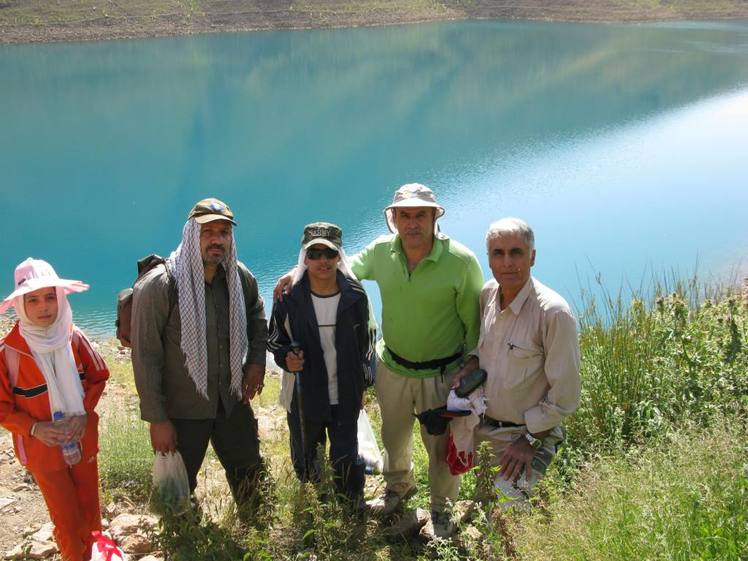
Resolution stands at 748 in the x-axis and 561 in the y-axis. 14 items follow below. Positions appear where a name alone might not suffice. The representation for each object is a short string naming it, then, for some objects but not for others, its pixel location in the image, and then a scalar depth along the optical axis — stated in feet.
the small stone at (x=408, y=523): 9.65
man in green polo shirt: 9.23
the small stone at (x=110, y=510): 10.41
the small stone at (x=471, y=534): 7.34
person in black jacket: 9.11
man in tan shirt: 8.19
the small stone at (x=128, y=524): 9.54
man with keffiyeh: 8.52
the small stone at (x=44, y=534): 9.45
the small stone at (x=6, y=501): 10.57
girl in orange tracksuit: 8.12
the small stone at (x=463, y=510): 9.52
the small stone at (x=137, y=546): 9.21
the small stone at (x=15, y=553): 8.46
